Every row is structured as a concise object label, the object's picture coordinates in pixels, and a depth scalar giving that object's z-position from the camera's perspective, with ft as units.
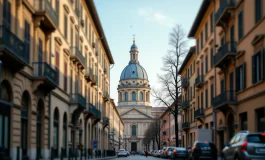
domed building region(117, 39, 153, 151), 550.77
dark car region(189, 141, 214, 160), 100.30
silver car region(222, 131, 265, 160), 55.18
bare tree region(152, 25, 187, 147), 174.91
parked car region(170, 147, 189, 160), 139.44
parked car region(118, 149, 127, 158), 246.72
